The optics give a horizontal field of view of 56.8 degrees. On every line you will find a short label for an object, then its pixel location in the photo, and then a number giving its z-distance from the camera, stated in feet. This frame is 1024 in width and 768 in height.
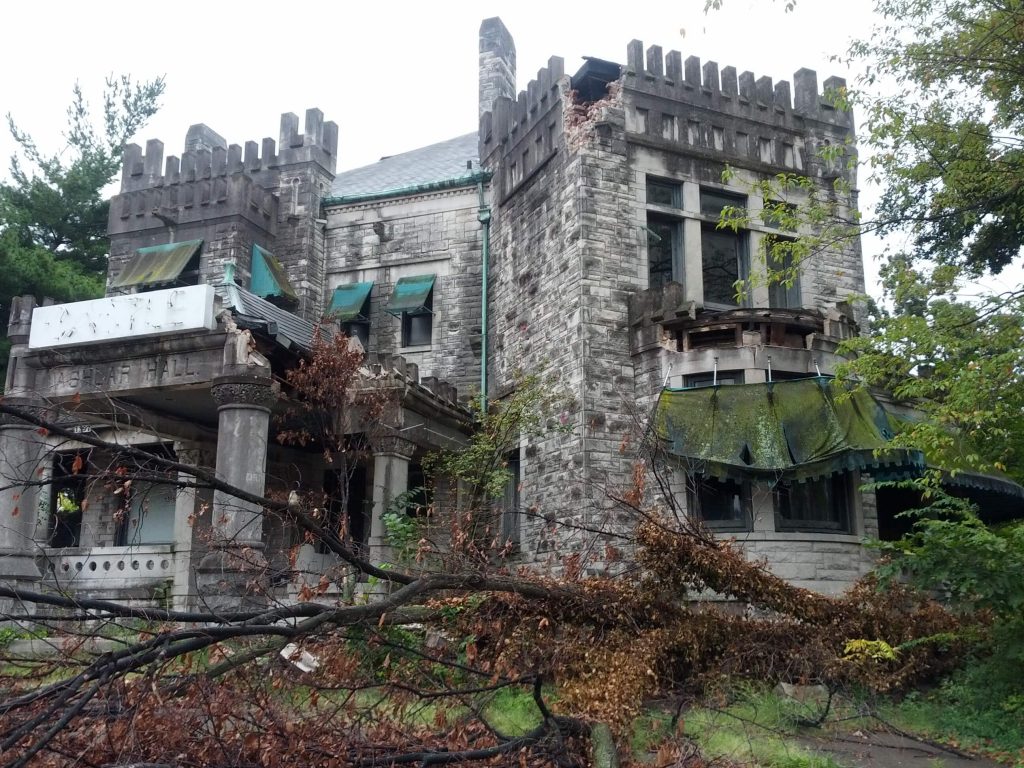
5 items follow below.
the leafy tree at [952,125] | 36.76
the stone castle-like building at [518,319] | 46.21
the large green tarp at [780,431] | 43.39
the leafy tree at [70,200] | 82.64
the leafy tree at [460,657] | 17.07
